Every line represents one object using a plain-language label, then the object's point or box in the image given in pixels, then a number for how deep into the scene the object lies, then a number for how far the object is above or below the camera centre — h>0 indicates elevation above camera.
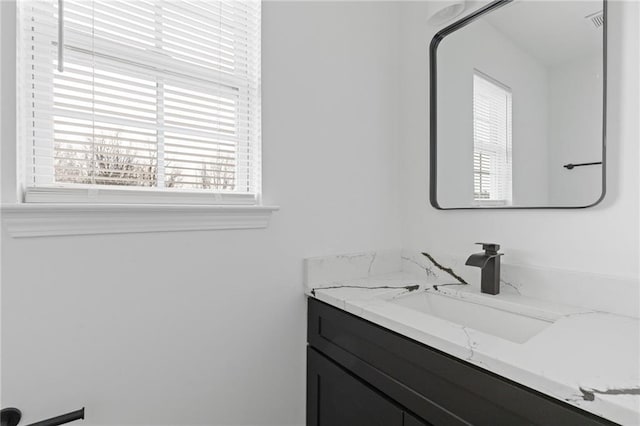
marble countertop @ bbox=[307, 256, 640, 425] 0.59 -0.31
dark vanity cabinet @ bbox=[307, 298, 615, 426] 0.69 -0.46
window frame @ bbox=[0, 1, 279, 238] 0.85 +0.00
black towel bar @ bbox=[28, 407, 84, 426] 0.86 -0.55
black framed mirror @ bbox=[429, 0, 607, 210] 1.04 +0.38
